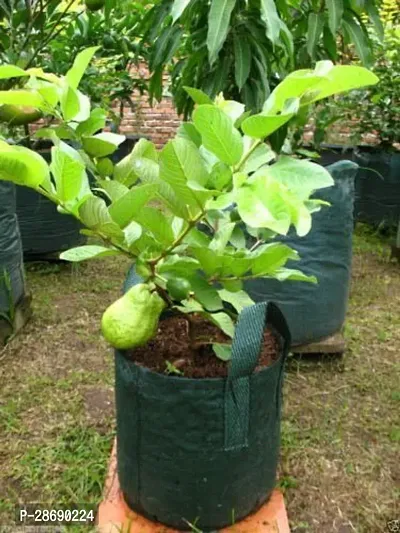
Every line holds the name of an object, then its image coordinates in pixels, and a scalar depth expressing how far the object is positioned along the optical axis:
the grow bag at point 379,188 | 4.34
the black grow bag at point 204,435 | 1.33
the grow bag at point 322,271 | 2.30
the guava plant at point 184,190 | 0.94
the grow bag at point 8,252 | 2.55
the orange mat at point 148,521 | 1.48
